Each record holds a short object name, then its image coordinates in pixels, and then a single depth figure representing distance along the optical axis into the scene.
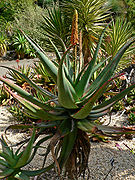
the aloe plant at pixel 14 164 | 1.36
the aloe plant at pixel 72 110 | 1.35
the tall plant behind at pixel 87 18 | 4.93
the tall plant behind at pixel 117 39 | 4.14
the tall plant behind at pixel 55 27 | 4.43
